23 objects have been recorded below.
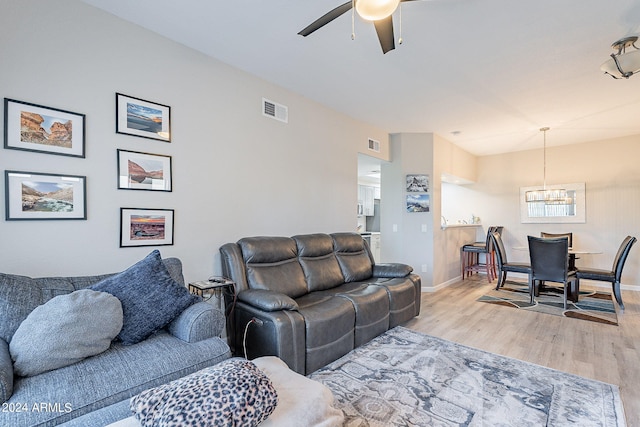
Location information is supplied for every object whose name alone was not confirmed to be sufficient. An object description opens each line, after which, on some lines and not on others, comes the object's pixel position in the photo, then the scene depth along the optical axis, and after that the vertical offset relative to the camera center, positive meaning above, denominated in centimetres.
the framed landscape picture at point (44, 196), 182 +11
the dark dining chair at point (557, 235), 544 -41
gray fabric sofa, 116 -74
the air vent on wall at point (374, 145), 475 +109
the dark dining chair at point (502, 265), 462 -82
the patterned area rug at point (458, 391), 178 -122
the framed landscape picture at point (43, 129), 182 +54
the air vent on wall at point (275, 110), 326 +115
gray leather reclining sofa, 219 -76
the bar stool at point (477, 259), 565 -92
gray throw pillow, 136 -58
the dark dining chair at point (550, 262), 394 -66
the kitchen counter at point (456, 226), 532 -25
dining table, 432 -78
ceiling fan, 160 +112
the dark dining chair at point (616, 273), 392 -84
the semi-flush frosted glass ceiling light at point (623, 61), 239 +124
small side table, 244 -69
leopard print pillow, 100 -66
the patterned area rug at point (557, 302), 373 -128
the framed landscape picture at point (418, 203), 498 +17
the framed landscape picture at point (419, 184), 501 +49
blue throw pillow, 172 -51
